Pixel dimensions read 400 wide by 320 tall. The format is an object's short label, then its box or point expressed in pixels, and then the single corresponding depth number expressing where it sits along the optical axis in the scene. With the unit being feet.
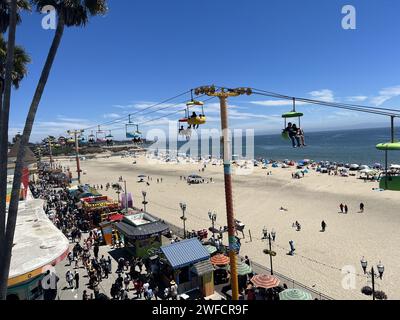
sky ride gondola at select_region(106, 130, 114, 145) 128.14
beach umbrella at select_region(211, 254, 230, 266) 62.03
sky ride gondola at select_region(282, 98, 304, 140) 39.31
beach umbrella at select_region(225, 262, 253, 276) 57.39
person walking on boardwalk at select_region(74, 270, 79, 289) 57.77
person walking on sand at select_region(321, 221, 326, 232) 95.66
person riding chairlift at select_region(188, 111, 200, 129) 49.80
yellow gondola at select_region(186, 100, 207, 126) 49.80
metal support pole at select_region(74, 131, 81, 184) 152.35
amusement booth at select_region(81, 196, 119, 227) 99.60
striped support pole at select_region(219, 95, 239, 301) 38.99
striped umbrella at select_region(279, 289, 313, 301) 47.34
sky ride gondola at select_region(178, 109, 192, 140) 53.44
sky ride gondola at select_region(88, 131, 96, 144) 139.93
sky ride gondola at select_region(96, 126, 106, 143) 138.15
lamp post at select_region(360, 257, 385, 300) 55.47
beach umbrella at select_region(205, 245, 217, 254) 68.74
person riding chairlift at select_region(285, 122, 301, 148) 42.45
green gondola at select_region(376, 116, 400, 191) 33.84
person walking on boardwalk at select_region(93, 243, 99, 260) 72.18
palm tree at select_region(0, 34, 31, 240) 31.65
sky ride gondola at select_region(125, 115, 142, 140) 99.47
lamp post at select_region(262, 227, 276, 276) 90.12
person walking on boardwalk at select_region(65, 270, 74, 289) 58.78
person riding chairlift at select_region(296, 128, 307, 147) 42.17
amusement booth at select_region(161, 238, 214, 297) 55.83
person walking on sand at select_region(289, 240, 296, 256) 78.26
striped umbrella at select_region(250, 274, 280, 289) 52.06
